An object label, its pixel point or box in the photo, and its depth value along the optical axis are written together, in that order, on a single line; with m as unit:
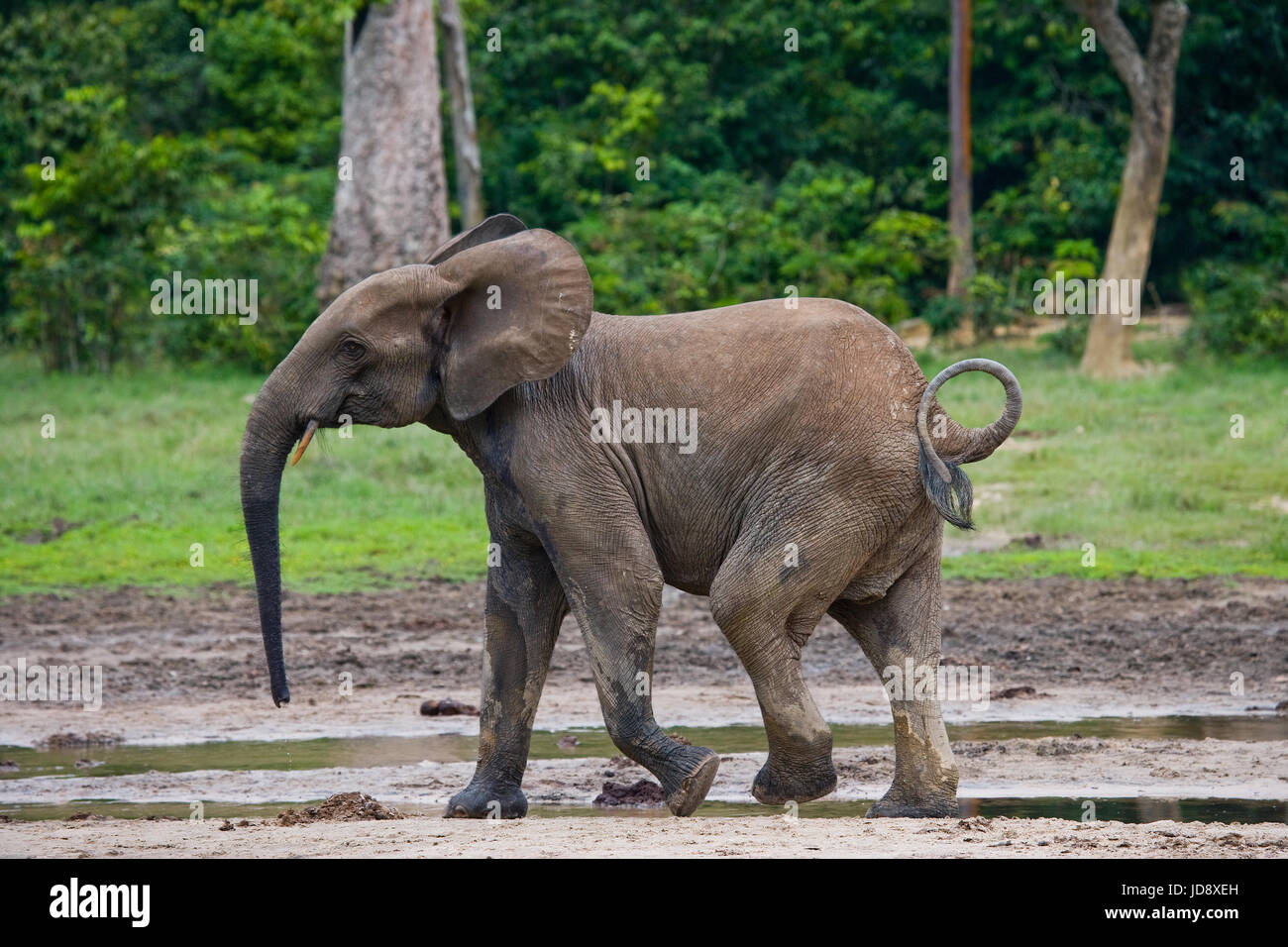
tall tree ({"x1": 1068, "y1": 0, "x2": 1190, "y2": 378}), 20.77
